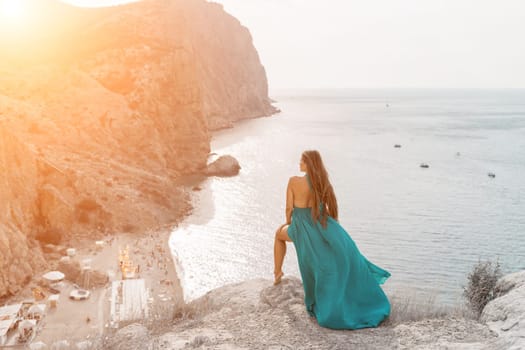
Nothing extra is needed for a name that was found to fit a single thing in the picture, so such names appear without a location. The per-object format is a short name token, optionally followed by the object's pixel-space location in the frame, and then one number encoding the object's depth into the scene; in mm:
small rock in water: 66250
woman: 7391
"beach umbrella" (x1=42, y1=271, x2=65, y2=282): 28203
